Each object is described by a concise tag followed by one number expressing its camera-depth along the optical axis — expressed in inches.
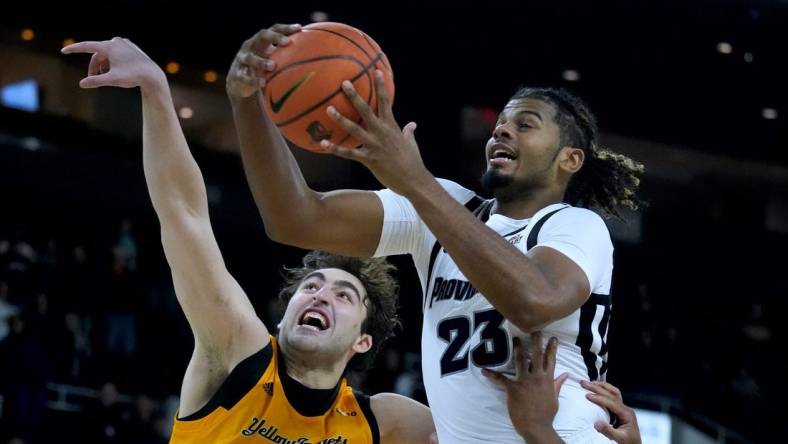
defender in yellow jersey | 374.0
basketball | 281.3
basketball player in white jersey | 272.4
